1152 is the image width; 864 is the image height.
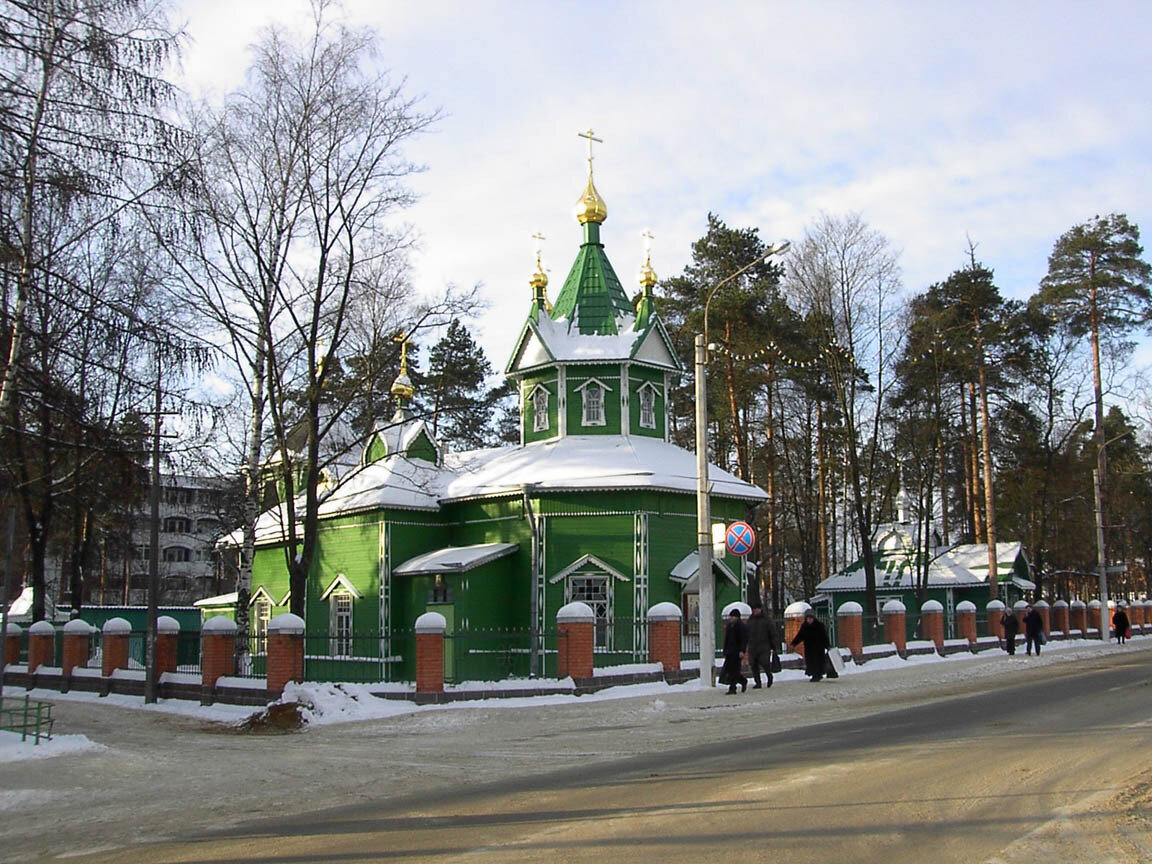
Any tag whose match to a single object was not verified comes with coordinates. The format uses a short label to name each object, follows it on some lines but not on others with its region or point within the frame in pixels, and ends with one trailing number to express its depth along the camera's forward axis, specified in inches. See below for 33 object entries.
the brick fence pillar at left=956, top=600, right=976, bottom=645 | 1234.6
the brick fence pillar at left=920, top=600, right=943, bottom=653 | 1167.0
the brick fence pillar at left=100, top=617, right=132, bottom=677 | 966.4
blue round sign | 777.3
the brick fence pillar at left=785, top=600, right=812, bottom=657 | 937.5
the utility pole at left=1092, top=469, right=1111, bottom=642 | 1477.6
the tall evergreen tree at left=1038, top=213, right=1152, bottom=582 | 1769.2
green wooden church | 1052.5
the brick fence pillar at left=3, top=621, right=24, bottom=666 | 1152.8
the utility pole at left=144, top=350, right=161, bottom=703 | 825.5
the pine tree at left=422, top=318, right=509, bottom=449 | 2041.1
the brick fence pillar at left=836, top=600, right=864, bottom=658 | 1016.2
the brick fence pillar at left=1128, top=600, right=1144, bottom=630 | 1844.2
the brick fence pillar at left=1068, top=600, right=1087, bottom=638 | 1572.3
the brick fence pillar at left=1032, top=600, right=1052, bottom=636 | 1449.2
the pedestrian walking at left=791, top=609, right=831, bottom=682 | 845.8
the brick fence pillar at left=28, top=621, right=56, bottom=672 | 1070.4
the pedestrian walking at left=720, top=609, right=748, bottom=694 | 757.9
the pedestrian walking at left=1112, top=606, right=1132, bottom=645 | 1475.1
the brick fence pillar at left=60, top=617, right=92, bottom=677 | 1010.7
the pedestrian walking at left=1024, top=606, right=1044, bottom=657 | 1170.0
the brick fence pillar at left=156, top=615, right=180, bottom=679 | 902.4
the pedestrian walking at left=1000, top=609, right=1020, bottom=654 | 1178.6
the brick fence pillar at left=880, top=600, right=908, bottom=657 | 1093.8
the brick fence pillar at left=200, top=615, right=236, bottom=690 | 840.3
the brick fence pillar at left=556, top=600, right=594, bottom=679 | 801.6
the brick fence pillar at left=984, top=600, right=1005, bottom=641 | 1311.5
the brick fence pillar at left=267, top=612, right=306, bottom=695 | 781.9
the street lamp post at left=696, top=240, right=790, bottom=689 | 759.1
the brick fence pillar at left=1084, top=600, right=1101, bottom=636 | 1616.6
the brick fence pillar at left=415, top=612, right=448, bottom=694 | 756.6
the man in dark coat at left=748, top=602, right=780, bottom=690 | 794.2
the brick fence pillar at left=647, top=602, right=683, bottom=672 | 842.8
